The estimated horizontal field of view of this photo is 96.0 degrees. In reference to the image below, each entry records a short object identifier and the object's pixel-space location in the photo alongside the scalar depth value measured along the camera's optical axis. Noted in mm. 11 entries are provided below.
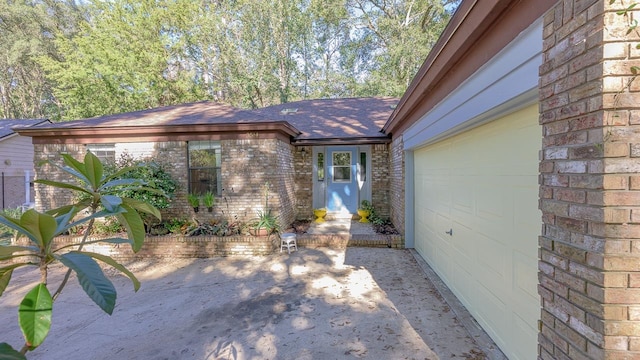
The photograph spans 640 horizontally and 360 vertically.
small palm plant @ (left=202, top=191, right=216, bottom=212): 7207
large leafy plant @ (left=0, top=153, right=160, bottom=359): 969
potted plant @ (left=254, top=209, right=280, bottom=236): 6777
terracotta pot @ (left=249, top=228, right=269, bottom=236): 6762
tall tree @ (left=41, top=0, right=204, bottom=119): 16328
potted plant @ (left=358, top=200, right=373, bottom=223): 9086
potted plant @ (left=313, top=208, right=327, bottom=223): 9297
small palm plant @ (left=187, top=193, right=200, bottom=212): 7289
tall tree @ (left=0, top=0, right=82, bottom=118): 18797
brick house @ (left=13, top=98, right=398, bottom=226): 7328
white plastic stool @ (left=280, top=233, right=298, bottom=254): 6727
